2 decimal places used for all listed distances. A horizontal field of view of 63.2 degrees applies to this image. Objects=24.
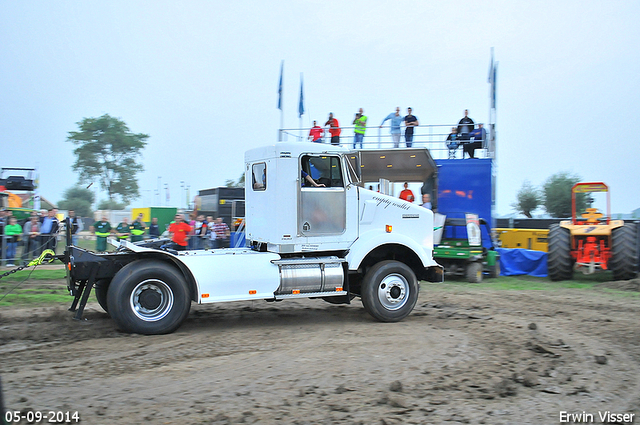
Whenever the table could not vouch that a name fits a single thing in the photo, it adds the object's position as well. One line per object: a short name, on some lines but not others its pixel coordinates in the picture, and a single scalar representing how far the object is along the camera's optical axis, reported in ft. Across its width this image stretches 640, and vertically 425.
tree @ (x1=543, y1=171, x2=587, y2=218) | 118.93
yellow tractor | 45.47
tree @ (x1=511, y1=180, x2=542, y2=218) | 125.49
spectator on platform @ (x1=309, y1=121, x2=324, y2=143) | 53.57
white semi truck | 25.13
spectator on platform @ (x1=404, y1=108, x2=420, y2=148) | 55.16
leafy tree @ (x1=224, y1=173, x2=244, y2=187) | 128.51
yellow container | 59.47
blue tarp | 52.70
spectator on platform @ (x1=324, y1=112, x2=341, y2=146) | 55.29
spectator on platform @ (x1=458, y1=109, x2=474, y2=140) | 54.71
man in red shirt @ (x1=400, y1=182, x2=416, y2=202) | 45.46
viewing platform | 54.29
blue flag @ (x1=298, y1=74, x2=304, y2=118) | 68.39
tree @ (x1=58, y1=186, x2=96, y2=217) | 155.88
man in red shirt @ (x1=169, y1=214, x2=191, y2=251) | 39.65
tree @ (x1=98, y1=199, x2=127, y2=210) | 167.88
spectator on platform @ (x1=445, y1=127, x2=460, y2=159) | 54.85
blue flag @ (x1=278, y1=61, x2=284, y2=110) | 68.03
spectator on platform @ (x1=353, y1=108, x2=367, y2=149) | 54.95
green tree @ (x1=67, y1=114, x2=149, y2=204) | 135.64
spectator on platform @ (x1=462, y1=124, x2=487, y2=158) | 54.24
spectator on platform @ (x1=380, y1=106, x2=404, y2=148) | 55.31
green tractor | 48.67
